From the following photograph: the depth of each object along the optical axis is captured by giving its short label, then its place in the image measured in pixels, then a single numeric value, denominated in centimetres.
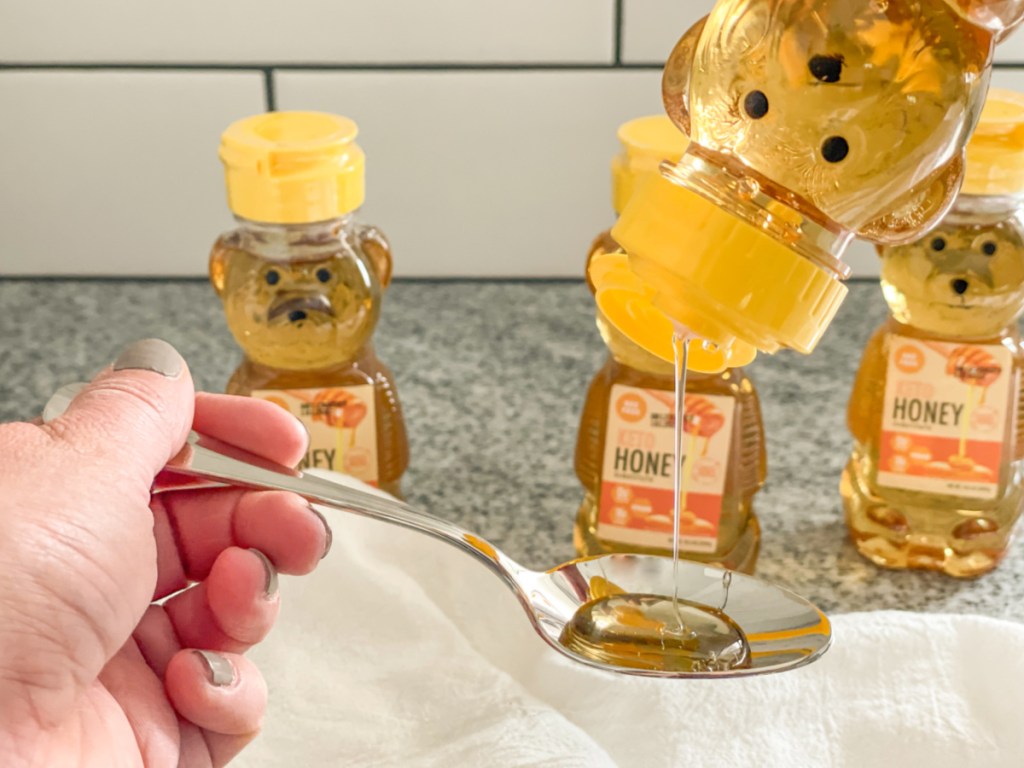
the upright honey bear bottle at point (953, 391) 59
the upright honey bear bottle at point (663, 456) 62
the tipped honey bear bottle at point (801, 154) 37
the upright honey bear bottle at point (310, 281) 60
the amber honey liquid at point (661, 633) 50
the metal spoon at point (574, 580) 46
